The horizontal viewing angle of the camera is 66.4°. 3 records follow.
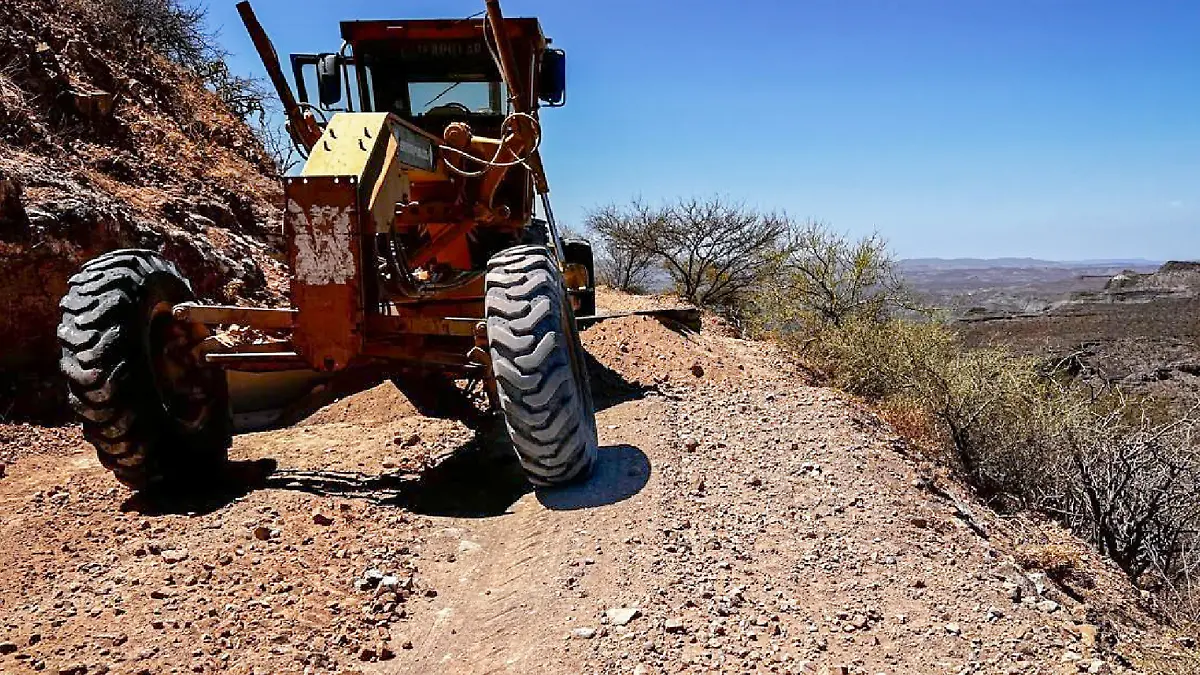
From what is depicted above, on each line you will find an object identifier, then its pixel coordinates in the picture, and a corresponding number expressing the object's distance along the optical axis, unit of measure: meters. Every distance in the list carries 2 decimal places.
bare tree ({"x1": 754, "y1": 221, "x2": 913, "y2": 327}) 13.70
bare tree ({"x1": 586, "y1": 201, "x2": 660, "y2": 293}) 20.59
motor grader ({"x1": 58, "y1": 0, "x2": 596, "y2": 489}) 4.34
